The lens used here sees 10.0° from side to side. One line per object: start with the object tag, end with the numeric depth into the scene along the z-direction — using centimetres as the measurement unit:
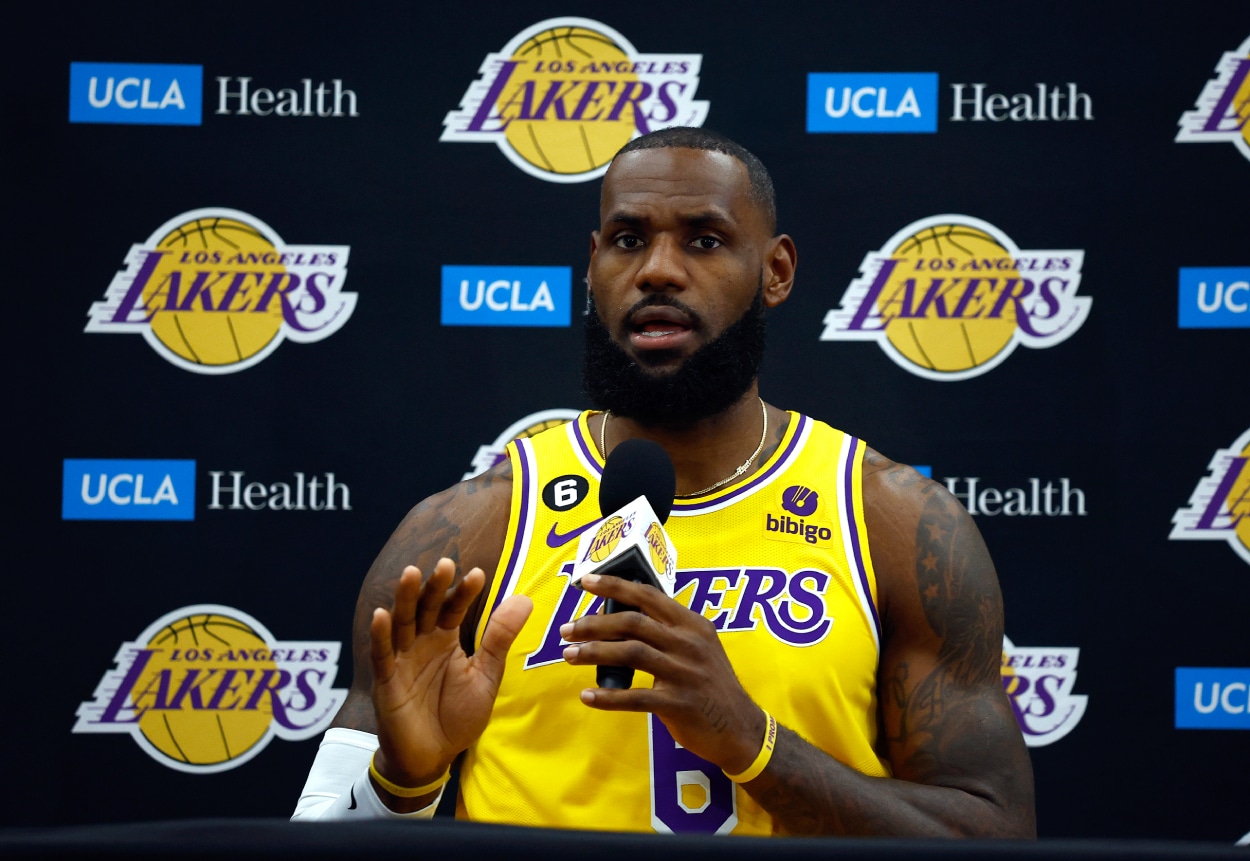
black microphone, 590
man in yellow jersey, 593
